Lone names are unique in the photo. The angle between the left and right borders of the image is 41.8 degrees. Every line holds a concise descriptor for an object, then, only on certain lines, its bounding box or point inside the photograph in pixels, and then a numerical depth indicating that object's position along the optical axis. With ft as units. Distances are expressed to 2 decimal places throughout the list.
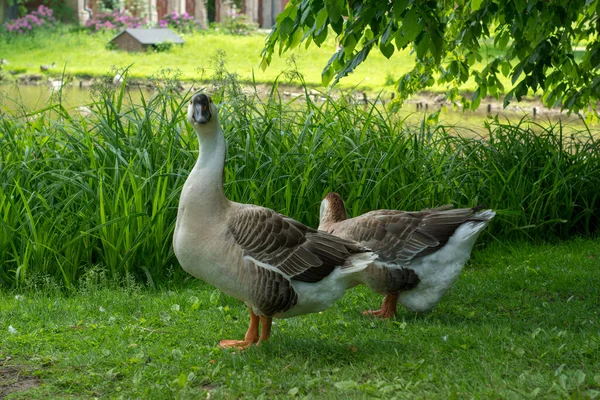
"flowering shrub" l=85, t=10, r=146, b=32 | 124.77
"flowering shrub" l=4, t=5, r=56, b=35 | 121.29
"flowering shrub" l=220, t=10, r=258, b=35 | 125.70
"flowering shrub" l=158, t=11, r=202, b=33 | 127.44
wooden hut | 111.45
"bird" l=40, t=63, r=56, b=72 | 98.63
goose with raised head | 14.99
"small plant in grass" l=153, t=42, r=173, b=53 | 112.16
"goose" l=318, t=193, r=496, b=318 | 18.07
